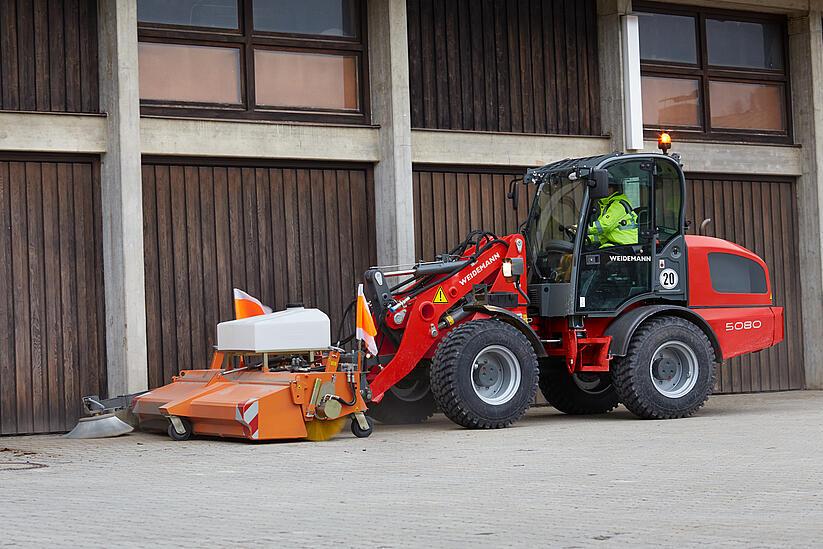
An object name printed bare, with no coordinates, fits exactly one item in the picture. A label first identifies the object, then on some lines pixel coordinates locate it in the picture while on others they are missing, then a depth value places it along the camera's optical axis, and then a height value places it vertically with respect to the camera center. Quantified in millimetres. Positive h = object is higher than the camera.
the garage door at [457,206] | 16688 +1033
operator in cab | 14055 +607
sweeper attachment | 12055 -855
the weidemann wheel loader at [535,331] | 12594 -442
